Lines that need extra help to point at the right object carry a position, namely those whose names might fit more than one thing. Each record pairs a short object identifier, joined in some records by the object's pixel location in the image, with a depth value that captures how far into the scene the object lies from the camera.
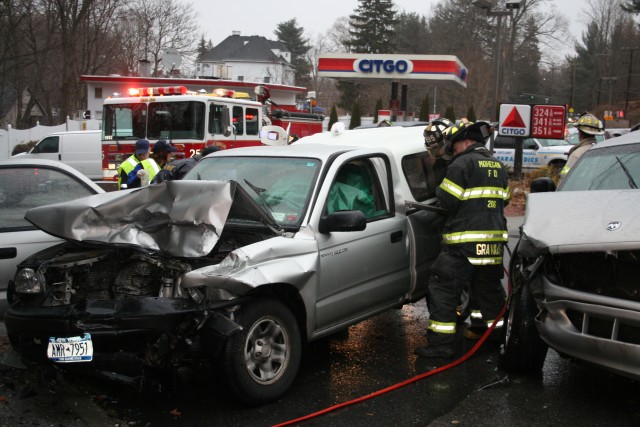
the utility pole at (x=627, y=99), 59.87
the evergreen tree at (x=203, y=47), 94.86
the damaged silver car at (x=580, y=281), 3.85
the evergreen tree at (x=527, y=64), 61.31
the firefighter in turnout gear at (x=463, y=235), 5.40
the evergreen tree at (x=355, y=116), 36.00
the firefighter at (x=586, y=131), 7.99
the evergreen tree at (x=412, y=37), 72.19
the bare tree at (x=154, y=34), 50.31
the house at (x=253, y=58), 84.75
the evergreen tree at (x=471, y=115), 36.62
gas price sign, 16.11
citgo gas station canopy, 25.62
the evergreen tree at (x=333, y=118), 35.53
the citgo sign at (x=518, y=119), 15.35
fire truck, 14.18
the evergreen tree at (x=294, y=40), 94.44
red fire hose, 4.26
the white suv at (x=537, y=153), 22.36
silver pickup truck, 4.08
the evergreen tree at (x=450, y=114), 35.14
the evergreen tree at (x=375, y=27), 66.94
